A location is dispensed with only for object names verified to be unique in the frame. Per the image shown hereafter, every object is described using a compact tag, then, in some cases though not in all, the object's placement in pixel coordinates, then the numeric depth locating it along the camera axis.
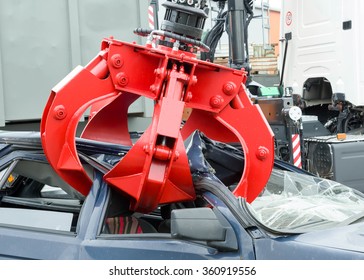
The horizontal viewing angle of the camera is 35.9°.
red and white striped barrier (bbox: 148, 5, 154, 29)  7.46
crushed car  2.35
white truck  6.00
